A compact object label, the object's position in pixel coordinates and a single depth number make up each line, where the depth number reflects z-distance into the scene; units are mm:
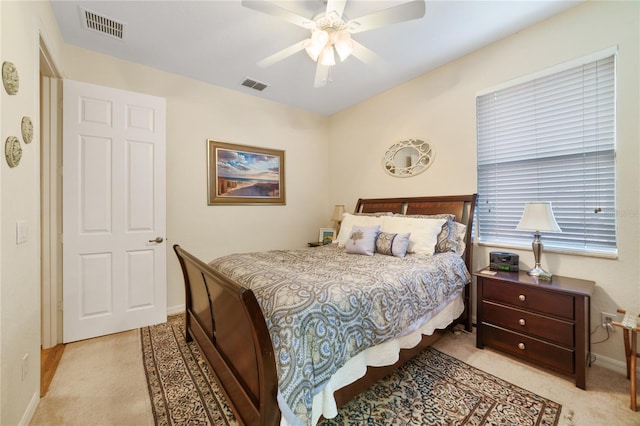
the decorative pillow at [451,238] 2639
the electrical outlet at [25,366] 1494
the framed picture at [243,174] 3497
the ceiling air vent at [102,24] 2264
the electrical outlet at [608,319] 2007
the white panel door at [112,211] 2506
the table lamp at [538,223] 2082
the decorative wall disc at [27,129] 1541
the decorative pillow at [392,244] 2526
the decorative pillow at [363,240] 2648
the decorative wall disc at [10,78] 1324
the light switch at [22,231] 1453
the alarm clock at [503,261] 2379
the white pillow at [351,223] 3100
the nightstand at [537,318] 1827
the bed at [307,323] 1166
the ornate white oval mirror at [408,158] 3249
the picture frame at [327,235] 4127
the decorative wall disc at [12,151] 1343
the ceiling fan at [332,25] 1758
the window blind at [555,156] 2104
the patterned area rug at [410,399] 1544
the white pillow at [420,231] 2590
